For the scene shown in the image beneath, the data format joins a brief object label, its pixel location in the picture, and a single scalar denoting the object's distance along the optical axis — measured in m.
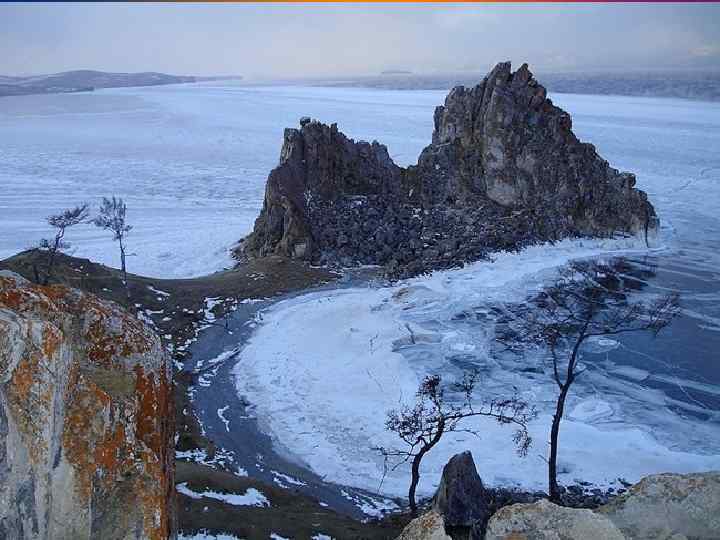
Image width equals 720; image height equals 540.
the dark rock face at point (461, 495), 15.38
